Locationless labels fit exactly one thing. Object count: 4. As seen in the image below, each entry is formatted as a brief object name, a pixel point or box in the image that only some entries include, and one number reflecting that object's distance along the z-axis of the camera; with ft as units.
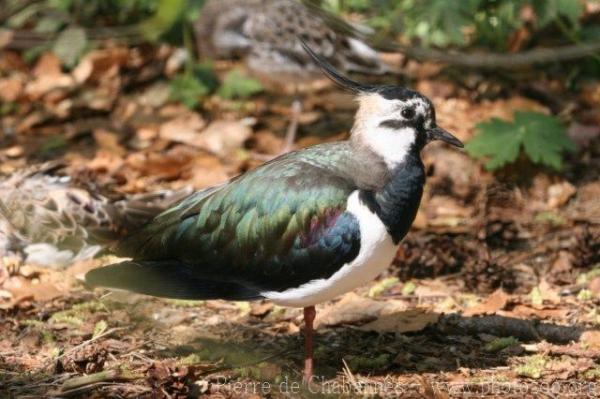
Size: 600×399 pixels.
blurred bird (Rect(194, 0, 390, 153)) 52.31
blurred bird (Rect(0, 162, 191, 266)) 39.78
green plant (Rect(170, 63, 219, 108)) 55.26
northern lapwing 28.41
